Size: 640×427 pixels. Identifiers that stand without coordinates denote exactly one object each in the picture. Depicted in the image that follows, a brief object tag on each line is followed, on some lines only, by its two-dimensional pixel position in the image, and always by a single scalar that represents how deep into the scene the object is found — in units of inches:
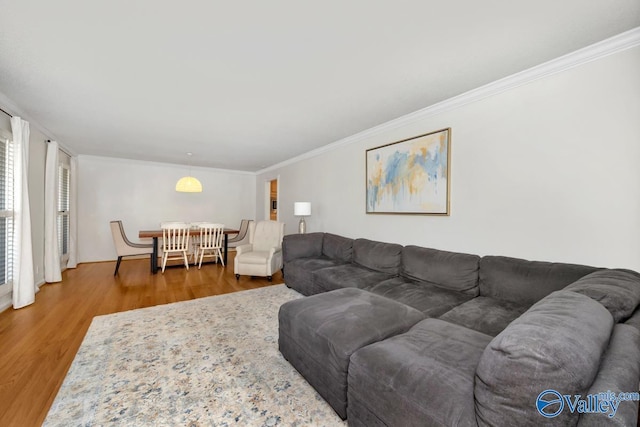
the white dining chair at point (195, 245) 214.5
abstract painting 113.7
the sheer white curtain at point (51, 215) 148.9
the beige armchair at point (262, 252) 169.2
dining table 190.7
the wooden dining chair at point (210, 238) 205.6
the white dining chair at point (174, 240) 190.1
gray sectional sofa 31.3
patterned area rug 58.0
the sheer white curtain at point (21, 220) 116.0
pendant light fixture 204.4
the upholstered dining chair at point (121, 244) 182.9
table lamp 181.0
